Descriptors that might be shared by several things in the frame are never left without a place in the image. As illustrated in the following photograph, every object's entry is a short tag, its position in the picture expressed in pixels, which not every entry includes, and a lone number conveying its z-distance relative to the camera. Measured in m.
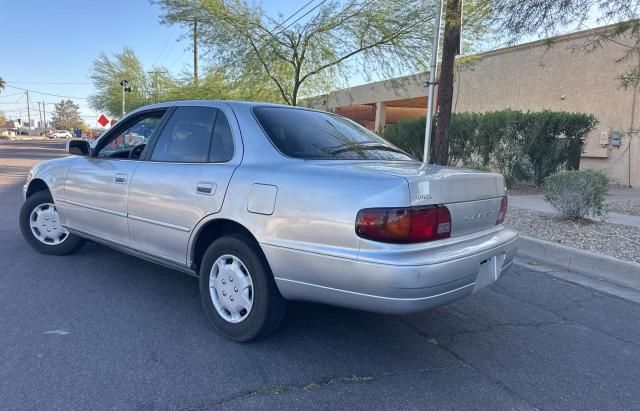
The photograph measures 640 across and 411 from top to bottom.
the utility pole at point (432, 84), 8.44
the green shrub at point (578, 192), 7.30
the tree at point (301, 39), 13.77
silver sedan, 2.72
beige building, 14.39
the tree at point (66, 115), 135.88
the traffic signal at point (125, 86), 28.02
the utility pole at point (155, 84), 33.64
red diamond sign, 27.82
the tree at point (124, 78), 37.62
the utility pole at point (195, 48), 15.91
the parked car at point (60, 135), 84.50
